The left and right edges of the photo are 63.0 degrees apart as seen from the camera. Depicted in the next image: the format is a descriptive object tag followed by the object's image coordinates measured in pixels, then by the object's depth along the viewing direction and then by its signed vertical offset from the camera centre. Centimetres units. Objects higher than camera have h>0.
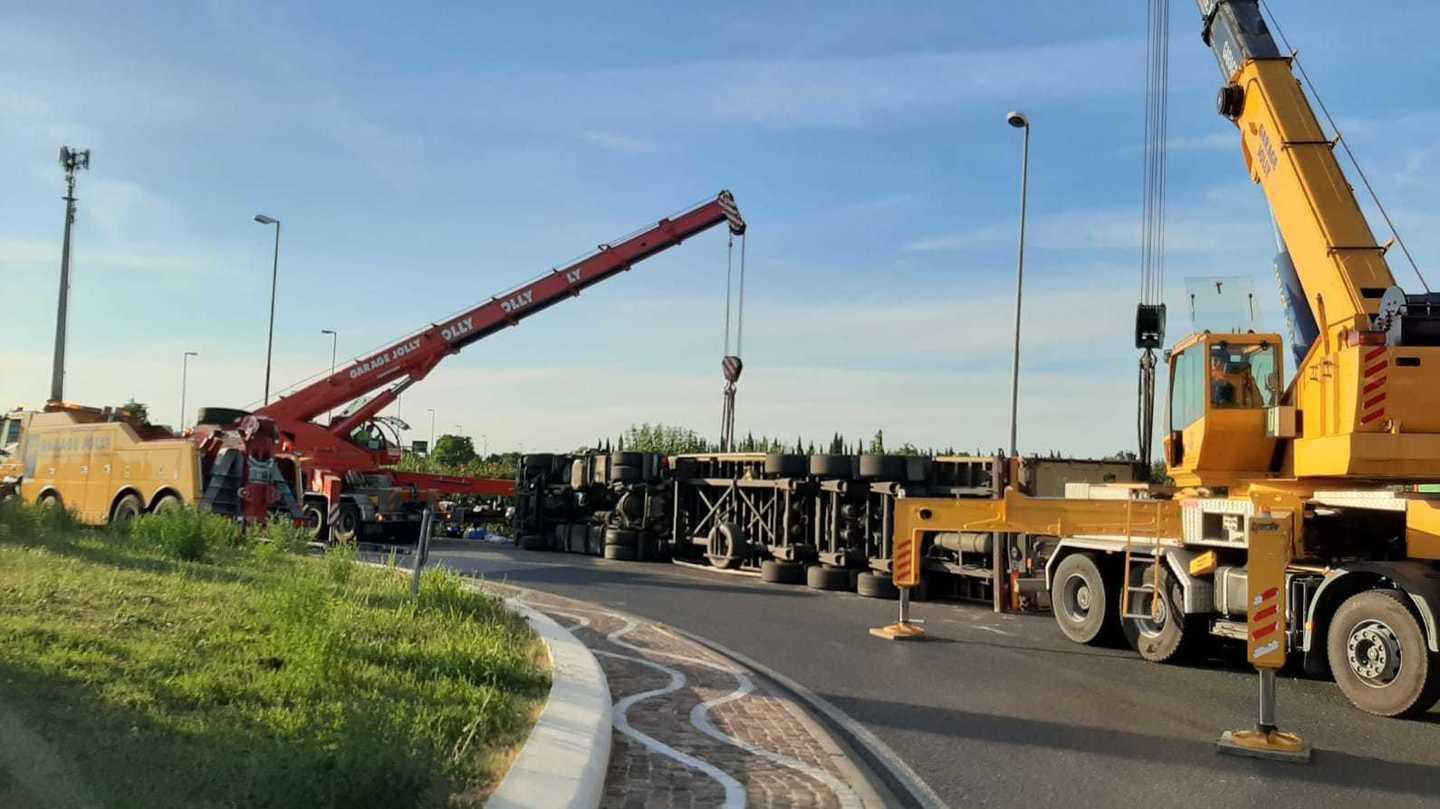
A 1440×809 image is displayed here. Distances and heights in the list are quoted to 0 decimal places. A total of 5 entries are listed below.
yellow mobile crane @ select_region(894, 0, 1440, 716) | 909 +13
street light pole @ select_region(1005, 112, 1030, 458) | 2300 +448
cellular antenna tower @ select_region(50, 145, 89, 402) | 2850 +332
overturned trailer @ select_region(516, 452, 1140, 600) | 1758 -54
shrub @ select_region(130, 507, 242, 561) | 1374 -89
